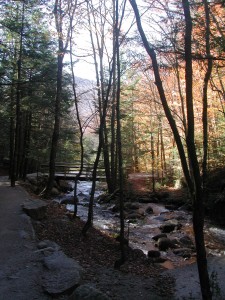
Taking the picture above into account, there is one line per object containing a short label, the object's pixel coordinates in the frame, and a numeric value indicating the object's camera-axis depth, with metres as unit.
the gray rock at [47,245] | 6.93
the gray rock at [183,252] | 8.31
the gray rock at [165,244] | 8.91
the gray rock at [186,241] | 9.32
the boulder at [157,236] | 9.80
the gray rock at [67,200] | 15.98
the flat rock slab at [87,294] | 4.57
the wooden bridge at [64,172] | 20.52
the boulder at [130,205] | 15.15
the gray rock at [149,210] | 14.41
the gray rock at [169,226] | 10.90
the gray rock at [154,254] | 8.22
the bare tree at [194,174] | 4.43
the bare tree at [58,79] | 10.10
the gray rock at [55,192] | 18.88
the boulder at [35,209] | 9.51
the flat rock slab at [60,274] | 5.12
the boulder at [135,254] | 7.71
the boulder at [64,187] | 22.44
